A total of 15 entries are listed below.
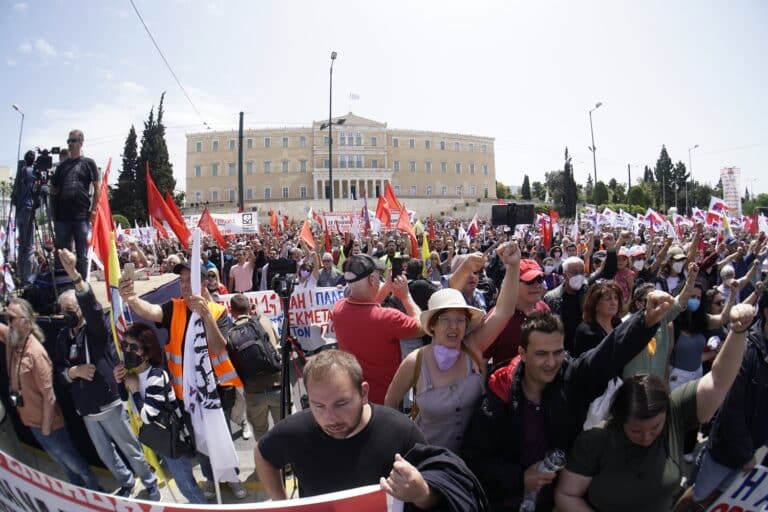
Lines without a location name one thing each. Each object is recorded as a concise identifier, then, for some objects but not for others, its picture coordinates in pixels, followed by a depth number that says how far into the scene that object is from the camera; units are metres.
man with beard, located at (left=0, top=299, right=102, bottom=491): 2.84
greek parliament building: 75.69
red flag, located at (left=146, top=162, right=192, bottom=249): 7.83
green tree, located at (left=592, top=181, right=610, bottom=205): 64.74
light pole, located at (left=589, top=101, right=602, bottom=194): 28.21
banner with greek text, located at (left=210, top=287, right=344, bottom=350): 6.42
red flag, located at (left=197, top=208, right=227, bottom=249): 11.56
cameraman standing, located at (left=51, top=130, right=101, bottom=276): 3.13
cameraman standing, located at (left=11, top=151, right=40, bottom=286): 2.86
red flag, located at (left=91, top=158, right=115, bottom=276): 3.58
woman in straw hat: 2.41
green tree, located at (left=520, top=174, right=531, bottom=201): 86.38
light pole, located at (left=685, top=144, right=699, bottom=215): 29.37
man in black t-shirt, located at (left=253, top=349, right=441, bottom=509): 1.69
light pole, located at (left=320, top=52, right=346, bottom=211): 23.77
